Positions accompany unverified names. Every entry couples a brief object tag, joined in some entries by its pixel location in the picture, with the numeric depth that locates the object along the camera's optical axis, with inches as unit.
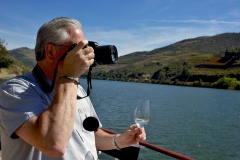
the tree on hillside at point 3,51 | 2629.9
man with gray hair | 50.4
